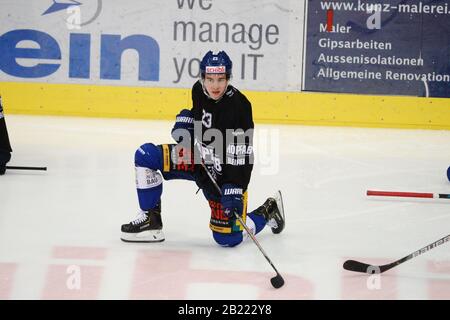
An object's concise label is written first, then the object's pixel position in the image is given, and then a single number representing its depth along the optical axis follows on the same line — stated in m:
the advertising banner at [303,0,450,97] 20.25
